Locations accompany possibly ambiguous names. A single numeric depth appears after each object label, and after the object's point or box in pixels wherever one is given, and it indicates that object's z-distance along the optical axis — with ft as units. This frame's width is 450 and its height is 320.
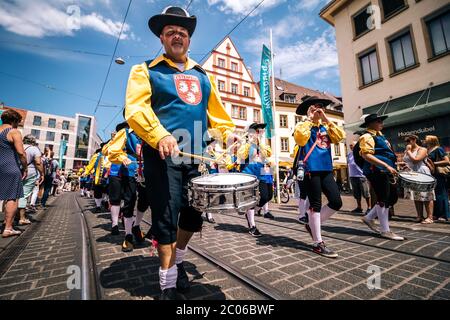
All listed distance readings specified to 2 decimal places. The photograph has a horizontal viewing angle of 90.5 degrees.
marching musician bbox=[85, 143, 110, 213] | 21.37
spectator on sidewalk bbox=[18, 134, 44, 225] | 18.08
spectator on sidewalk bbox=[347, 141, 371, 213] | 22.25
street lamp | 38.34
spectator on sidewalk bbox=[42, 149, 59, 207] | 28.89
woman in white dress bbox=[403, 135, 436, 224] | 16.85
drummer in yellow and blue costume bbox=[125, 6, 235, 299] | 5.65
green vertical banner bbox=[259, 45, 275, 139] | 41.93
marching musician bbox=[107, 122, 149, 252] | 11.76
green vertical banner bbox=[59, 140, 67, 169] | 116.84
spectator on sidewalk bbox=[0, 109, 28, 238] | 13.02
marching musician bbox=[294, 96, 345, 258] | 10.56
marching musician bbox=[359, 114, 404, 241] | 12.73
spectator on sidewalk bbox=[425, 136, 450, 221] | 17.47
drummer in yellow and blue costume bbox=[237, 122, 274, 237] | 16.70
